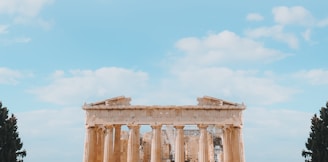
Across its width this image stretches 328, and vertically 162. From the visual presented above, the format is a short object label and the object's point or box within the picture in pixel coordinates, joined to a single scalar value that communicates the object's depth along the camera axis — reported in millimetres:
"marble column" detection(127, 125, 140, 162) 35125
